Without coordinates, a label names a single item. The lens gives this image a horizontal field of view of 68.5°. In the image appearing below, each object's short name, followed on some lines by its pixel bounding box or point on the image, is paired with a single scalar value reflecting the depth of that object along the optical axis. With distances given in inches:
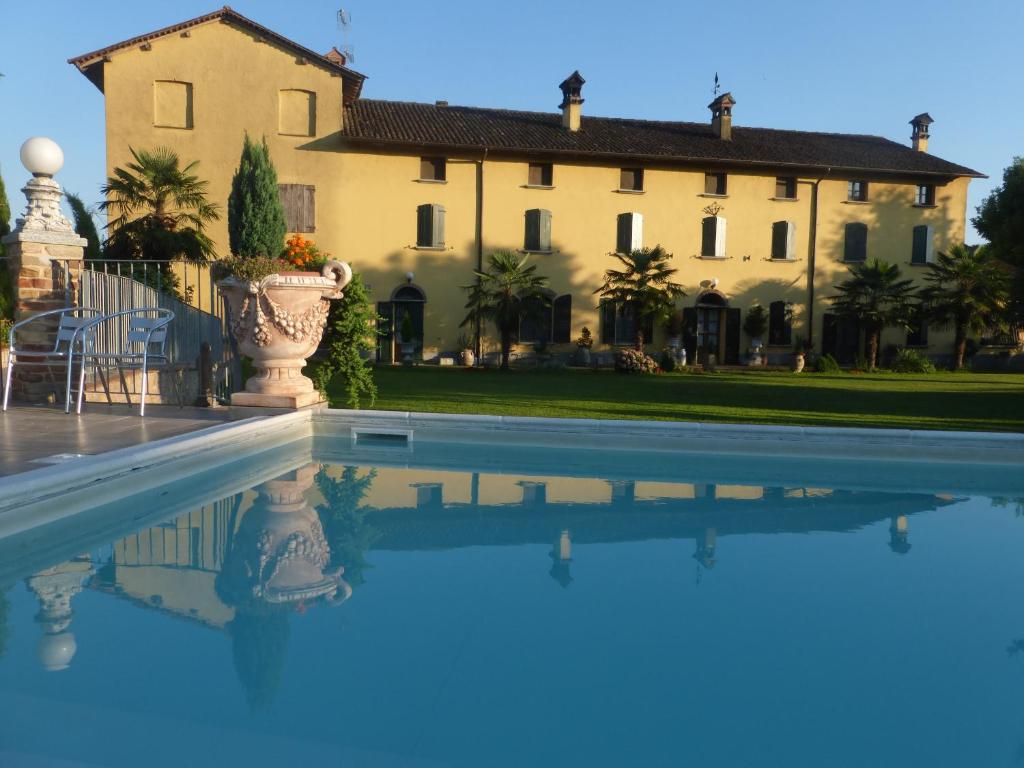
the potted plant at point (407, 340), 823.7
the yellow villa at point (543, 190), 796.6
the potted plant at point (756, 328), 909.2
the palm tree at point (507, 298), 771.4
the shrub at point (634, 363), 758.5
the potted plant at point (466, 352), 840.9
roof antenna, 1043.3
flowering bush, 282.7
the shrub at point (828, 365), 837.8
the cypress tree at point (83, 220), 712.5
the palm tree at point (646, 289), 802.2
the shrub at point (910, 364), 855.7
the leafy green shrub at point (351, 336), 286.4
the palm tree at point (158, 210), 689.0
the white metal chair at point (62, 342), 246.8
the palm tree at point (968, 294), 871.7
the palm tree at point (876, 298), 859.4
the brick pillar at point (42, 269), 272.1
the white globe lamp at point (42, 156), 272.7
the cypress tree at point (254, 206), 673.0
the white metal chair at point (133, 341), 242.5
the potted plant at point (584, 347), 870.4
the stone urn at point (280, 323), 269.1
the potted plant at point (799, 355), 859.4
